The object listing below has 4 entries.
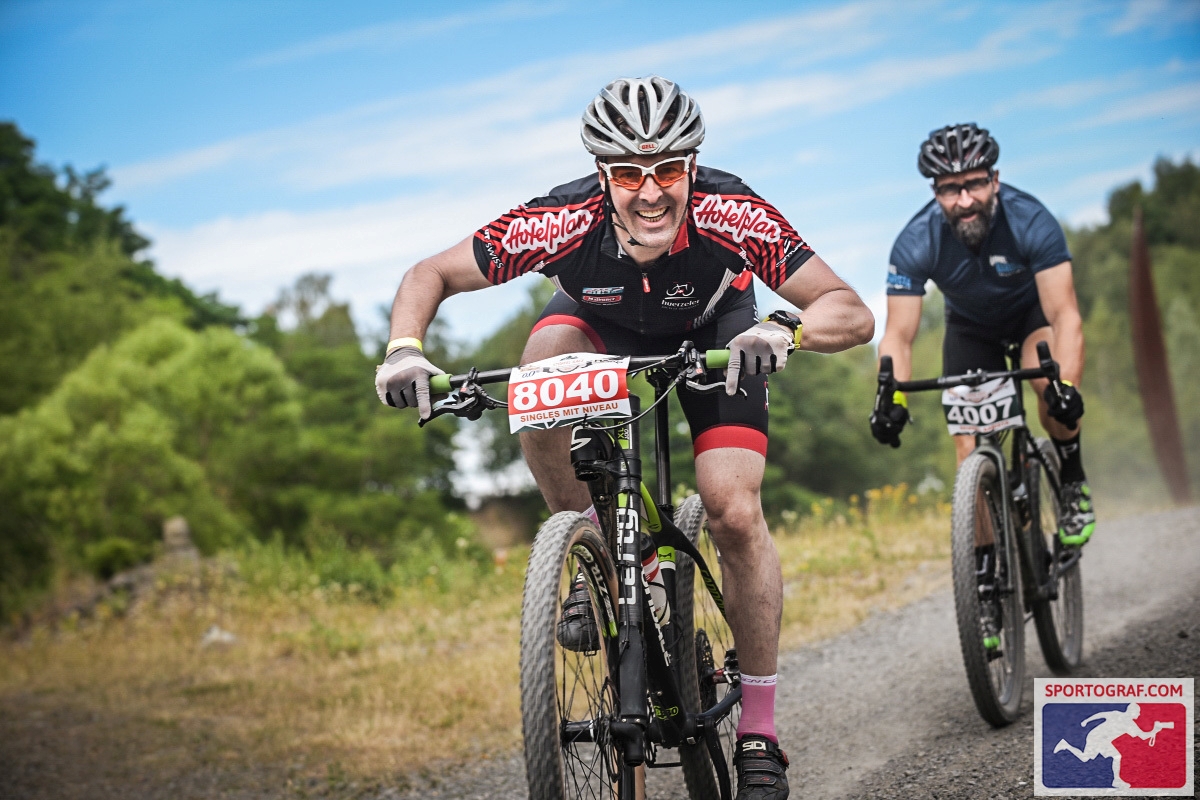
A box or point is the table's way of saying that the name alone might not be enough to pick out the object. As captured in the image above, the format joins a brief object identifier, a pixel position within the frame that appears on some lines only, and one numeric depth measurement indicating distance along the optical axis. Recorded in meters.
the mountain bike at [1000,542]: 4.72
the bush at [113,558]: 23.34
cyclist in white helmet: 3.49
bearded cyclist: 5.36
